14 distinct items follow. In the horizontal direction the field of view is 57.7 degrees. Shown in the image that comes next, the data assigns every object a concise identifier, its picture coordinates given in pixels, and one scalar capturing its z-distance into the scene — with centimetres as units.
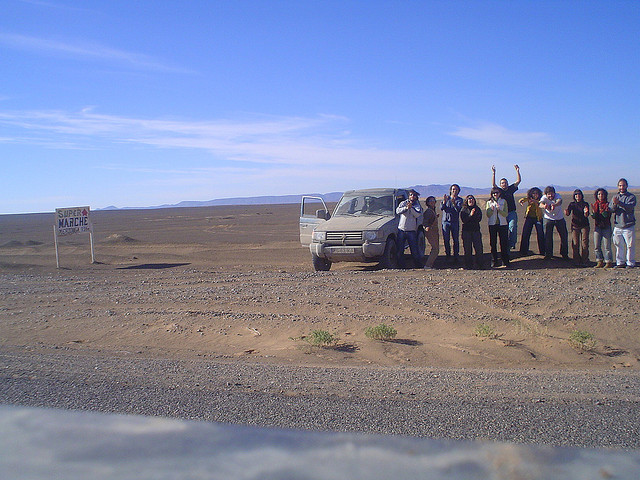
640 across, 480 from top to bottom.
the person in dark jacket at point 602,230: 1276
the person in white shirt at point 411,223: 1409
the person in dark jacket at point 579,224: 1324
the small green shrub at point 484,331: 840
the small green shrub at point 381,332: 836
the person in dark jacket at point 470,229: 1363
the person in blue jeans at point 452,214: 1467
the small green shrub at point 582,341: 777
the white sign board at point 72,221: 1939
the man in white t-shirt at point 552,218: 1375
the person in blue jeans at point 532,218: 1432
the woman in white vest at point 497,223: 1370
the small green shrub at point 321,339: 806
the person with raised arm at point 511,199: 1413
